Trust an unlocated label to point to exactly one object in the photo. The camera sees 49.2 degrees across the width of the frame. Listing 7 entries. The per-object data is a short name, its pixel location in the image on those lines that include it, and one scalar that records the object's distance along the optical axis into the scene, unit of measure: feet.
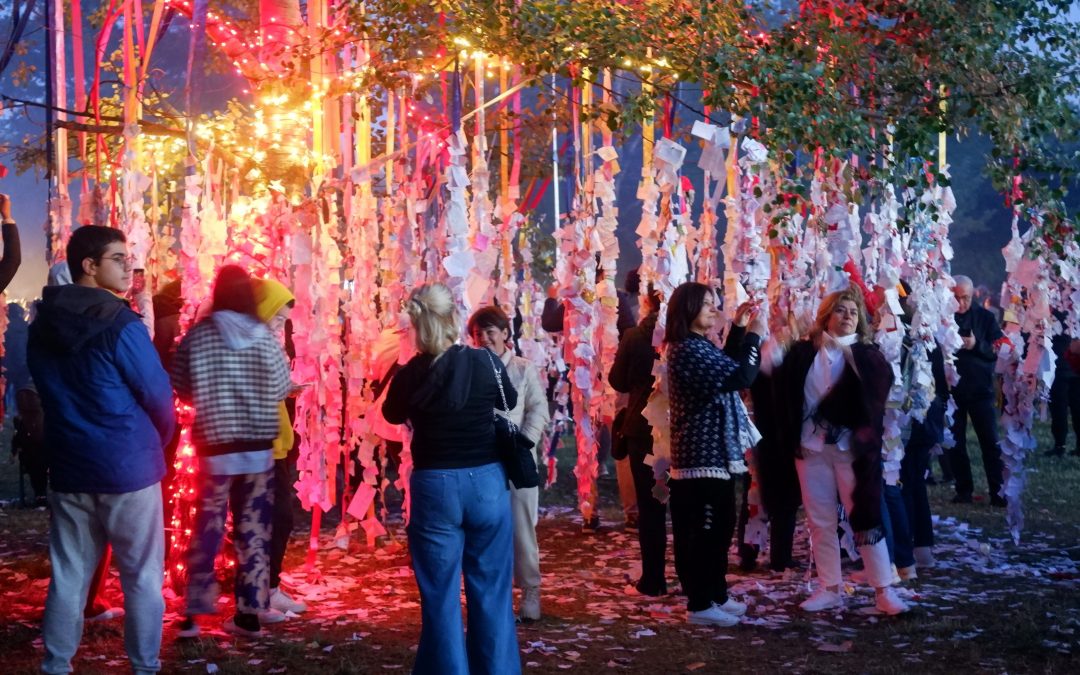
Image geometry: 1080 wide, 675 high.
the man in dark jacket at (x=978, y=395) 28.76
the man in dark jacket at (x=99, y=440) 13.03
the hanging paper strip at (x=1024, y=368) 21.80
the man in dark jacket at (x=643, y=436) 19.43
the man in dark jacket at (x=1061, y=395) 38.09
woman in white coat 17.20
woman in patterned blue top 17.58
